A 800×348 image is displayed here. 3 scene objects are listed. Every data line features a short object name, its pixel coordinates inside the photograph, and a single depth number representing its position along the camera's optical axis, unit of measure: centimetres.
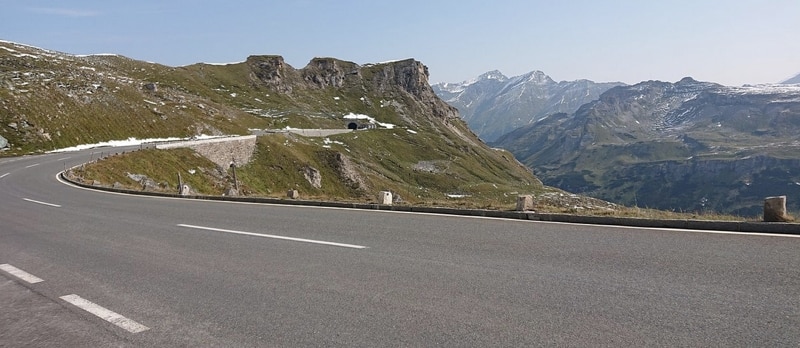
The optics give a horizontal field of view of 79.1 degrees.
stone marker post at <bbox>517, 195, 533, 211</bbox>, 1348
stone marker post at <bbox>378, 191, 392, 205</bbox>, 1692
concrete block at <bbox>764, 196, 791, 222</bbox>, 1008
